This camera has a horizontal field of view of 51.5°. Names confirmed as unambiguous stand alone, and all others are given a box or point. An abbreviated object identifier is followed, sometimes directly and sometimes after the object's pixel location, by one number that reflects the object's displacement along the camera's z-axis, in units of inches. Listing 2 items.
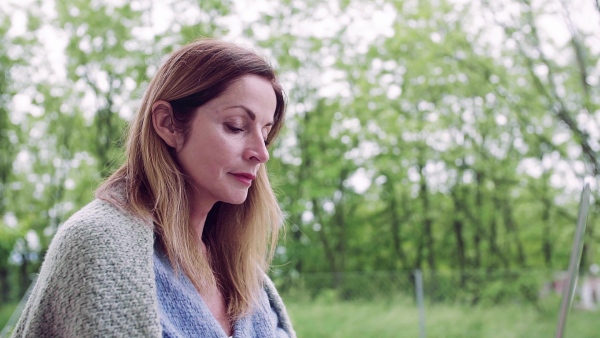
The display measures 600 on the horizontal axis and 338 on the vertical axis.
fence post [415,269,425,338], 240.4
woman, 32.1
